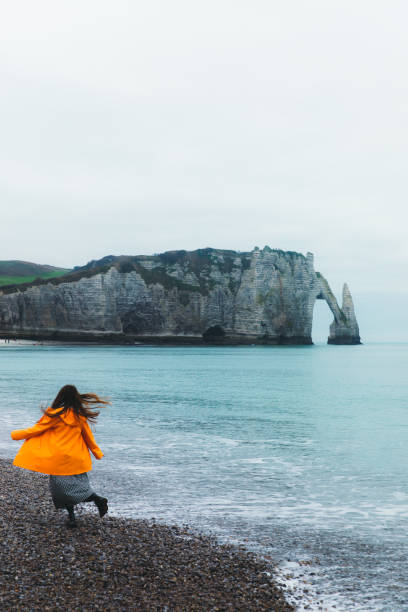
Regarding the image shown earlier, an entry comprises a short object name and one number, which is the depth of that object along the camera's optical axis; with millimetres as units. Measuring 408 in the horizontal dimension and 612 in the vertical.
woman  9039
